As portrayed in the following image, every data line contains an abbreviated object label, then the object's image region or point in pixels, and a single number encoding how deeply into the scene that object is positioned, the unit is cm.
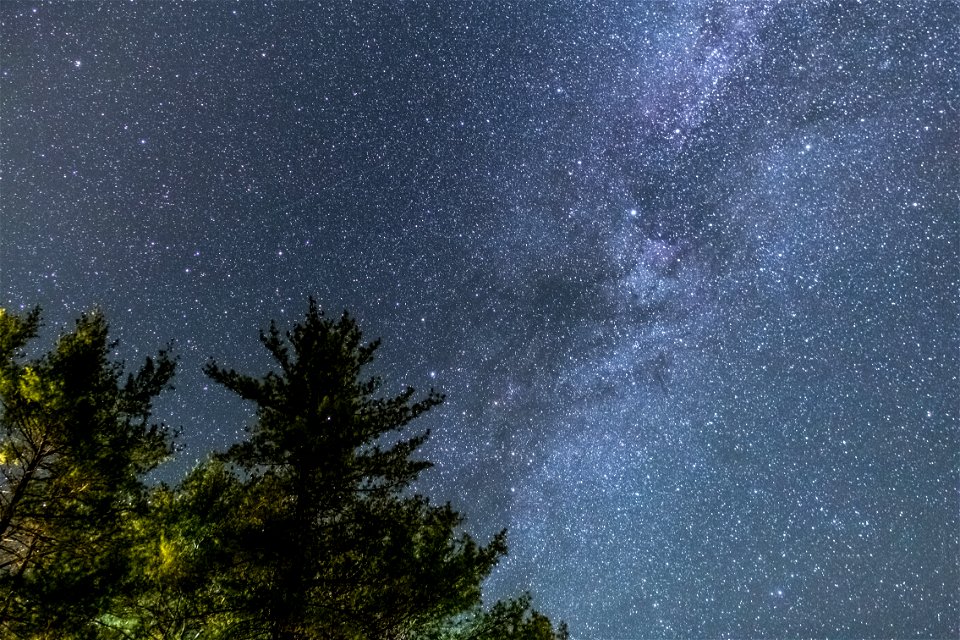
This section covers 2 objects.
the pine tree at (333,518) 995
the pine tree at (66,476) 828
